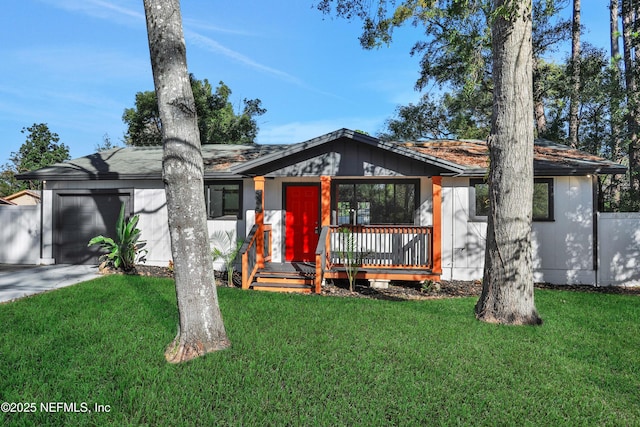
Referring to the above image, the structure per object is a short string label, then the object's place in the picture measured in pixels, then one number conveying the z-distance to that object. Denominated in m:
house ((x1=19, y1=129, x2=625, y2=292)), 8.52
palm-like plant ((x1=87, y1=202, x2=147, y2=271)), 9.25
